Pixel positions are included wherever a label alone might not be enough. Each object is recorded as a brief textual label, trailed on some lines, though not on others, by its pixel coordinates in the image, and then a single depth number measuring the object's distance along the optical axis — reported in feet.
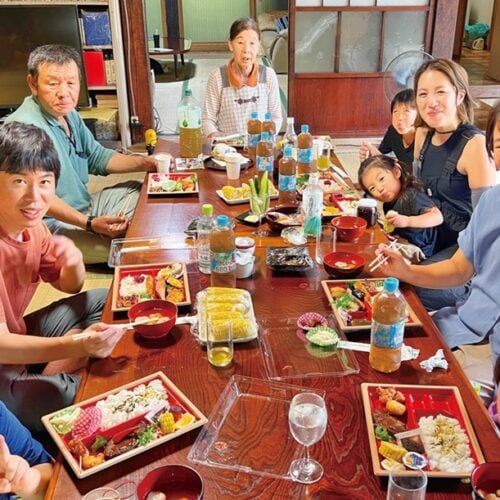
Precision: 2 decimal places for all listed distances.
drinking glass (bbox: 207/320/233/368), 4.55
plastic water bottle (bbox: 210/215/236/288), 5.35
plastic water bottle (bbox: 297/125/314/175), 8.40
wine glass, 3.53
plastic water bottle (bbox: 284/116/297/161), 8.92
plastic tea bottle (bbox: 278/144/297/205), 7.47
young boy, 9.13
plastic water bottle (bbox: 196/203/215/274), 5.85
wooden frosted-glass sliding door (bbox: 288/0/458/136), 16.11
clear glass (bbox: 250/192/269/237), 6.86
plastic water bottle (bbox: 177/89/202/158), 9.32
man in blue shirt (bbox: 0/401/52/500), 3.90
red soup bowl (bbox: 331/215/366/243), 6.55
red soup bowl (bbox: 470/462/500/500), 3.27
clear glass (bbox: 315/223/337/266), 6.25
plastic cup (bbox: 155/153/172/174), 8.68
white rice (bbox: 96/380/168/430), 3.95
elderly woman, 10.73
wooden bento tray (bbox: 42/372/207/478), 3.58
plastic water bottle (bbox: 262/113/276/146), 9.23
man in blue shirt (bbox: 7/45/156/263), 8.39
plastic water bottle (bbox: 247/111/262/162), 9.21
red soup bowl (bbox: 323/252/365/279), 5.71
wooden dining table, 3.48
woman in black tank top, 7.69
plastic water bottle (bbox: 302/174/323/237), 6.57
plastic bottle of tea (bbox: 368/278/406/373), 4.30
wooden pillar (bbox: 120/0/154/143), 15.62
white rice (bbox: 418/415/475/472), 3.55
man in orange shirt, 4.90
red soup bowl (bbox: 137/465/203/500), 3.39
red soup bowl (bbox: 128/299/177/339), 4.79
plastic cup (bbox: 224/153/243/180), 8.36
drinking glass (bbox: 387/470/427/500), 3.17
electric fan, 12.89
